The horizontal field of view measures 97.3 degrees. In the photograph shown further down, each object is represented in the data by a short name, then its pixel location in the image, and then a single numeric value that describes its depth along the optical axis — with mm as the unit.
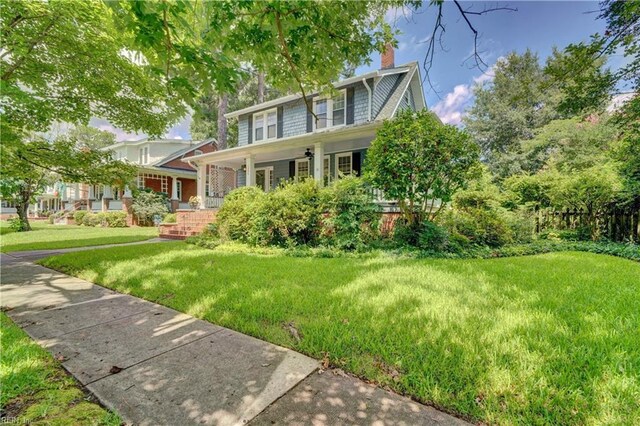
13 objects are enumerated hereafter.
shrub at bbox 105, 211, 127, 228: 17391
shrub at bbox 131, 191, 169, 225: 17266
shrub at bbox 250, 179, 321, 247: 7707
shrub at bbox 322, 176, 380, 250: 7277
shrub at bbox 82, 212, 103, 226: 18420
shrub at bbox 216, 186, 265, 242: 8531
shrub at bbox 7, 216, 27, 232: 14676
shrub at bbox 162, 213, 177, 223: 13789
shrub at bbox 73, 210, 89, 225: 19884
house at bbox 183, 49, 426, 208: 11812
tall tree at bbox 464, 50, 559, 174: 22188
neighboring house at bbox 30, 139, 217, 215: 20828
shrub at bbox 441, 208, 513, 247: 7828
